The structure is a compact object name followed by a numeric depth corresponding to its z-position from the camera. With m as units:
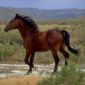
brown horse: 22.72
